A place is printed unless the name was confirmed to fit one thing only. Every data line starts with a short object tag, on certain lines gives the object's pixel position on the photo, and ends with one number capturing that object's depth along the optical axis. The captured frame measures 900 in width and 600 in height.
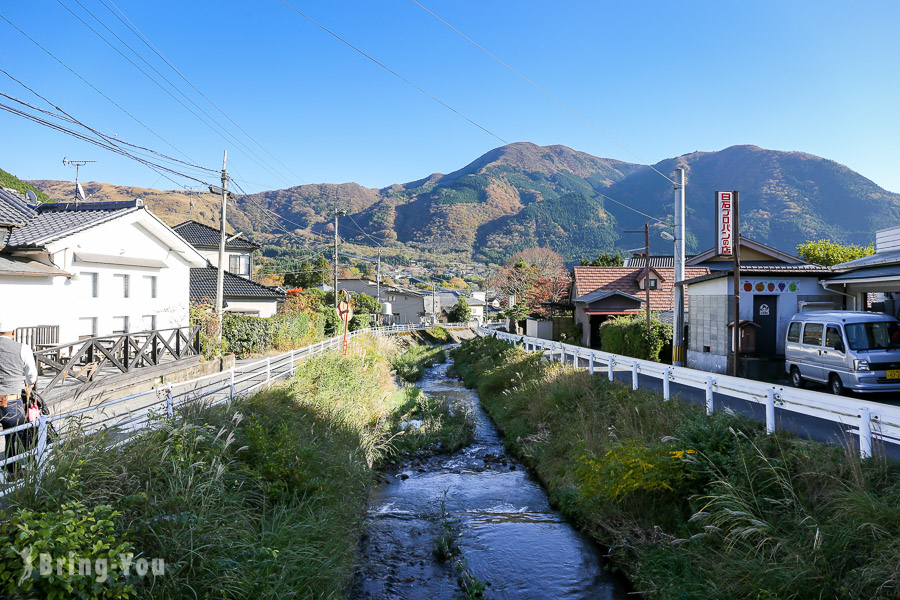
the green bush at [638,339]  22.19
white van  11.73
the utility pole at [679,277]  18.83
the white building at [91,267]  14.16
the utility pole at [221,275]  22.86
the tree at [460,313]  84.19
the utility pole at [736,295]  14.83
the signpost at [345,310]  19.89
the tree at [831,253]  36.78
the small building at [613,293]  33.12
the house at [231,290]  34.28
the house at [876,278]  14.35
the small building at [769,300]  17.83
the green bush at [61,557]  3.38
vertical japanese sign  18.73
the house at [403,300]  81.25
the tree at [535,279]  55.84
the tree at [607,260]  58.26
